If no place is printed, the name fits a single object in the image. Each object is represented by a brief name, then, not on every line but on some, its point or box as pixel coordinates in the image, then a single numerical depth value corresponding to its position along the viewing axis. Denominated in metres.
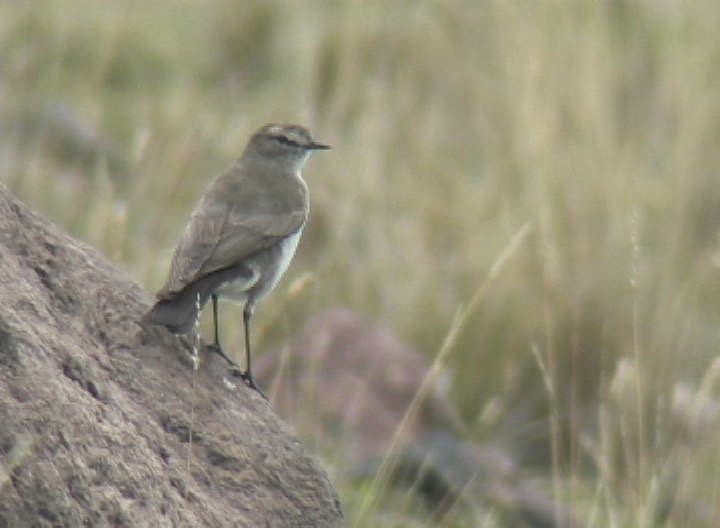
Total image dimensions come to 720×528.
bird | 8.98
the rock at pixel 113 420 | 7.45
